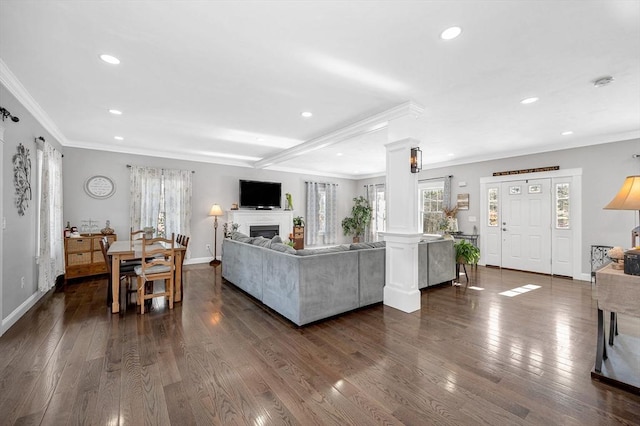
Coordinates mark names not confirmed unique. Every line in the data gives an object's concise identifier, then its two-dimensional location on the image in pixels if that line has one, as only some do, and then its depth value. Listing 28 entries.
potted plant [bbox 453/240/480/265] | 5.07
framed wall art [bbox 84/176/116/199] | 5.79
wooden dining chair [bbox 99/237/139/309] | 3.74
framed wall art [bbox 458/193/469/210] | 7.08
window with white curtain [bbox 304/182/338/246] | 9.17
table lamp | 2.14
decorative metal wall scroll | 3.32
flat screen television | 7.64
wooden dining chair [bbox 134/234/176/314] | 3.54
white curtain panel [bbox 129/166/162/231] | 6.15
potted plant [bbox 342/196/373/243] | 9.63
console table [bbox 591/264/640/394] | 2.01
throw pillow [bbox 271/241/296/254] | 3.41
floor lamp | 6.92
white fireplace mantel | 7.45
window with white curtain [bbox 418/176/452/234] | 7.49
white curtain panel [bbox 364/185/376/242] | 9.73
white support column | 3.63
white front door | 5.87
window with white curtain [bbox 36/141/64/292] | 3.94
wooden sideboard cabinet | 5.02
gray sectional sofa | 3.17
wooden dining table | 3.55
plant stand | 5.23
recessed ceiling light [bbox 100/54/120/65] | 2.53
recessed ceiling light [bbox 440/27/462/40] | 2.13
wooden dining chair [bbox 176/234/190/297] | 4.10
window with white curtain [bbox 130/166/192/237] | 6.19
